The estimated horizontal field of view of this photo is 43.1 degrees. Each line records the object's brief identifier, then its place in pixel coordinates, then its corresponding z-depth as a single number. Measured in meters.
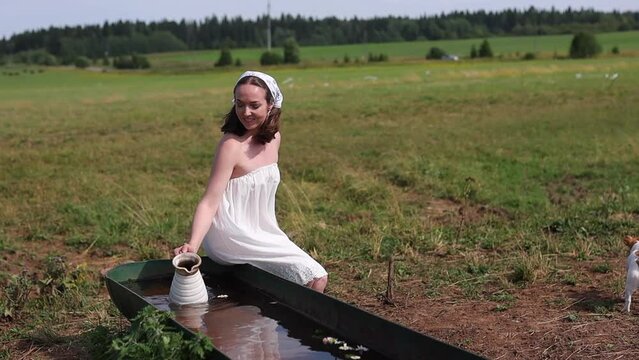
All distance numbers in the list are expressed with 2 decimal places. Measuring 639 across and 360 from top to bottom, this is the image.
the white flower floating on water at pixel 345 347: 4.19
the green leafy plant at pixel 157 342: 3.83
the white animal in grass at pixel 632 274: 4.84
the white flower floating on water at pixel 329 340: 4.30
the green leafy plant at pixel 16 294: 5.68
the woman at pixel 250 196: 4.79
